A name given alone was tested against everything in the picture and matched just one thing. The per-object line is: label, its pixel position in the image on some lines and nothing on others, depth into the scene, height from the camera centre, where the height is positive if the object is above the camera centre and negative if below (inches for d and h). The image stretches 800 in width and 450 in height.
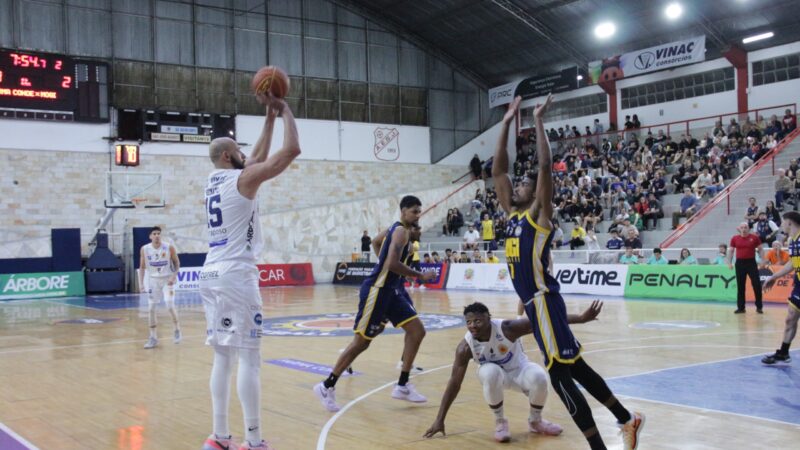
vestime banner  861.8 -49.9
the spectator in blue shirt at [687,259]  810.2 -28.0
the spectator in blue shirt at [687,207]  988.6 +32.3
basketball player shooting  219.5 -12.5
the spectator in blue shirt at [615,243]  918.4 -10.8
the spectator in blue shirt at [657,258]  827.9 -27.1
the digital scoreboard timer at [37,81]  1072.8 +236.8
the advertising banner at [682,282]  758.5 -51.0
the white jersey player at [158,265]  543.8 -14.3
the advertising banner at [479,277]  996.6 -53.2
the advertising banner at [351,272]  1258.0 -53.5
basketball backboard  1164.5 +87.1
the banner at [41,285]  1040.2 -51.6
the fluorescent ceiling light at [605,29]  1207.4 +318.0
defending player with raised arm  217.5 -16.8
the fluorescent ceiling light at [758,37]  1142.3 +285.8
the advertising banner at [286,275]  1263.5 -55.0
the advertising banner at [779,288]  713.6 -54.1
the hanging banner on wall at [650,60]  1198.3 +282.8
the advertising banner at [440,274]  1096.2 -50.9
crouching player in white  254.8 -43.9
